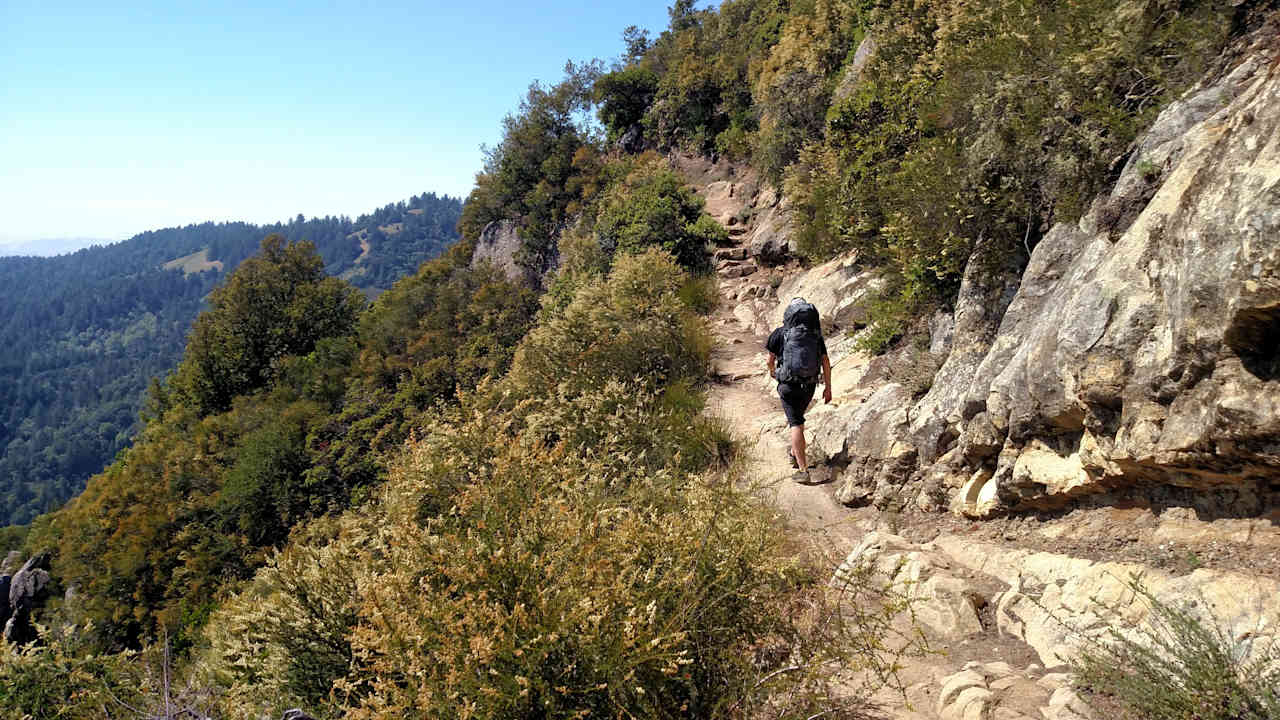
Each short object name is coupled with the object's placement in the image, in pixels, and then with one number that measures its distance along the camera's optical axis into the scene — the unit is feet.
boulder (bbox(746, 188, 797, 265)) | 41.55
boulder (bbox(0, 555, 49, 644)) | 85.30
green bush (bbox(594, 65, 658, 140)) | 94.53
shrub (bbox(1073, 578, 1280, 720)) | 7.06
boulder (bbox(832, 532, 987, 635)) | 11.44
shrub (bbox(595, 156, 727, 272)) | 47.26
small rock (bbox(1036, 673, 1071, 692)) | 9.06
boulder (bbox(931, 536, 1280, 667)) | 8.25
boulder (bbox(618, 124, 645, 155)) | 92.07
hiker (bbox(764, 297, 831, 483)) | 19.48
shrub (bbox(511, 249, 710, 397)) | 28.71
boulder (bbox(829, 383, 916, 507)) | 16.65
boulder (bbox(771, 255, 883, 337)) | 27.81
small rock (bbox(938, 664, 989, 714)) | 9.55
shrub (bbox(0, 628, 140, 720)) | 11.75
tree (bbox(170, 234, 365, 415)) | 97.40
